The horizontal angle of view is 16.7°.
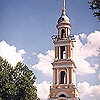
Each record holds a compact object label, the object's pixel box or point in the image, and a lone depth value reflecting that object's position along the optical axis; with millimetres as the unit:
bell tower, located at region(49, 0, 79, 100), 40875
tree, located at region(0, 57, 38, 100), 41438
